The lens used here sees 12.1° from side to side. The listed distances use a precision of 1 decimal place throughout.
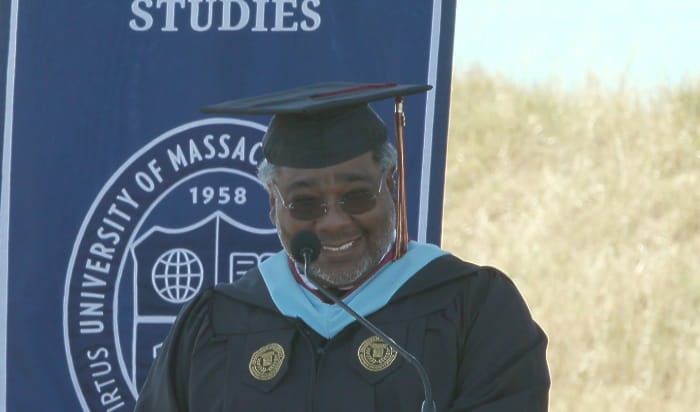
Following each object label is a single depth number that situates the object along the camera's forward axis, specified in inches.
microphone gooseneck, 282.6
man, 313.7
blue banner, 395.3
